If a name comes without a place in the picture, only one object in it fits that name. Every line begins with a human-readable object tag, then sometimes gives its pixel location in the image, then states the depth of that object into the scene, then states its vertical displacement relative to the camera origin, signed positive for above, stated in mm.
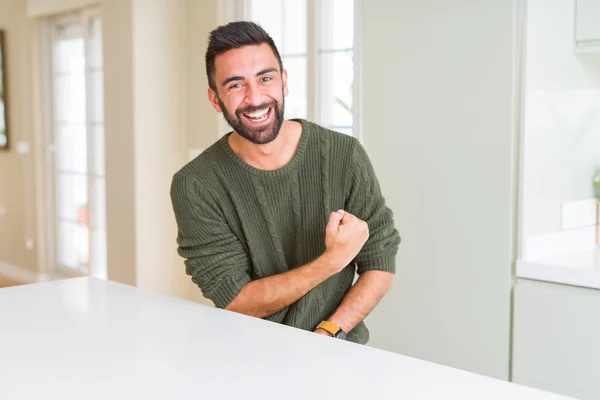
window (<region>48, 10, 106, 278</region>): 5406 -248
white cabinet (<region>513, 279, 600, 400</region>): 2434 -769
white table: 1087 -413
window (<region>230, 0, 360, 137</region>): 3650 +294
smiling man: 1806 -231
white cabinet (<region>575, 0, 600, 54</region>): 2652 +311
